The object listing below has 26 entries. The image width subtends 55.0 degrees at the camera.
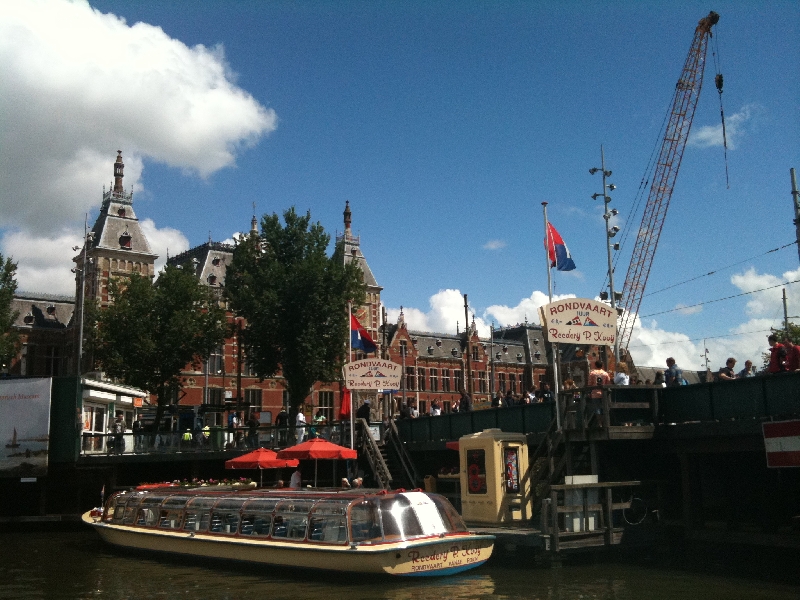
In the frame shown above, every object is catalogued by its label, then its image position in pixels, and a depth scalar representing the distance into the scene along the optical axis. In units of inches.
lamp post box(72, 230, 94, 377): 1781.5
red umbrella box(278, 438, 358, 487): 1058.1
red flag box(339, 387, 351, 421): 1272.5
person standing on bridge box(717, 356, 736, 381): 833.5
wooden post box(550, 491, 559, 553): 743.1
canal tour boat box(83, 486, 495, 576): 700.0
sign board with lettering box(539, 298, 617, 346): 858.1
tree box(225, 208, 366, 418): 1852.9
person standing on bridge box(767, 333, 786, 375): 756.0
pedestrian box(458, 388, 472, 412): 1230.9
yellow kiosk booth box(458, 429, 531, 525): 869.2
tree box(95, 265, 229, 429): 1919.3
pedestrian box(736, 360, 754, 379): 843.4
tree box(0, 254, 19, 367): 1943.9
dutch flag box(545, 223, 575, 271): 1037.2
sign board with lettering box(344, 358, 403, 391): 1139.9
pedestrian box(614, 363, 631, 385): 906.7
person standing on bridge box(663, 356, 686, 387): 901.8
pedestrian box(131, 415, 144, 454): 1353.3
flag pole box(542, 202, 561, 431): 869.8
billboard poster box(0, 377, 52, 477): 1261.1
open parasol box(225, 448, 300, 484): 1118.4
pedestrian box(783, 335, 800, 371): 740.0
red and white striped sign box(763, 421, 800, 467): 670.3
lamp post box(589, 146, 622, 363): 1534.2
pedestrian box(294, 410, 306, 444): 1278.3
